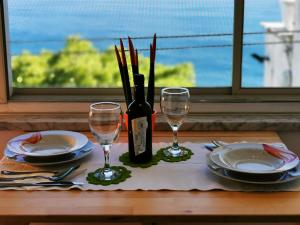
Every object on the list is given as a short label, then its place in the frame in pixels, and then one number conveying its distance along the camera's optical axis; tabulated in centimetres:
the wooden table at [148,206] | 114
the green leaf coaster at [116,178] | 131
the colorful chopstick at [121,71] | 145
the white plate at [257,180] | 126
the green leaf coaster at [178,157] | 147
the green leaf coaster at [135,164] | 142
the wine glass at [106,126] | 131
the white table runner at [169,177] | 127
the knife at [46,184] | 129
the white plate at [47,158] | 141
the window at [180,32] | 198
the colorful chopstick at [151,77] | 143
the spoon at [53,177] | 133
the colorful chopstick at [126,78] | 140
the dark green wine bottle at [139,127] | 140
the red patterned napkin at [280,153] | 137
